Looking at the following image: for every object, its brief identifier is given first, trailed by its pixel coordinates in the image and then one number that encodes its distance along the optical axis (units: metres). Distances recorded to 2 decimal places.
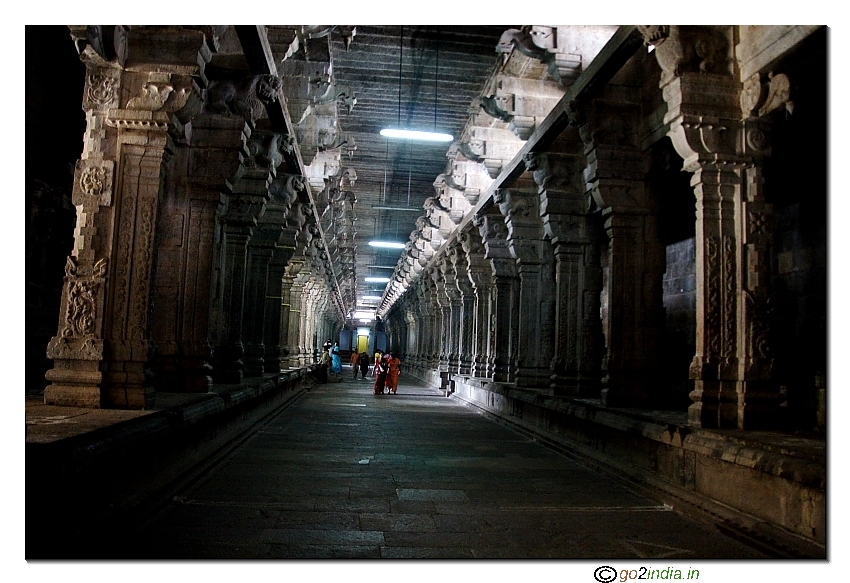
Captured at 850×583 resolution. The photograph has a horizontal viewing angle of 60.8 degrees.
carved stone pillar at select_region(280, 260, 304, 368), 16.72
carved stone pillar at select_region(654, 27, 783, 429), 5.73
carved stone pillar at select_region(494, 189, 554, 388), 12.29
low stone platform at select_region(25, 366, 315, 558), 3.47
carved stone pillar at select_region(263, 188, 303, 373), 13.66
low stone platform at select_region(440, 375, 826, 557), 4.00
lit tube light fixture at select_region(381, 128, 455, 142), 11.41
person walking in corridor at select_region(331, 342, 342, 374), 24.48
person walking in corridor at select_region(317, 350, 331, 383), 21.94
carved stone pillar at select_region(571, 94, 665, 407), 8.00
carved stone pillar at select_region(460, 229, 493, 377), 16.62
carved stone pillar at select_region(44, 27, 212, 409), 5.48
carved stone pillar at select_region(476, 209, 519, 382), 14.48
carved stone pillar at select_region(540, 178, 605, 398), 9.67
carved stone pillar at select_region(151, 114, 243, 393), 7.95
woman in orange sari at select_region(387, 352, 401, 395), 18.59
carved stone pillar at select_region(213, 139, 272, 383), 9.98
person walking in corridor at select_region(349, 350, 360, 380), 25.81
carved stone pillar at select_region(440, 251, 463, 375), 20.08
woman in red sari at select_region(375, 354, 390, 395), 18.02
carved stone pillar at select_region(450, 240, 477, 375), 18.41
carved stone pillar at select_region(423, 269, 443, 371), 25.00
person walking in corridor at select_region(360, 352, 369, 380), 27.23
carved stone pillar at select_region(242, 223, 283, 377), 12.28
